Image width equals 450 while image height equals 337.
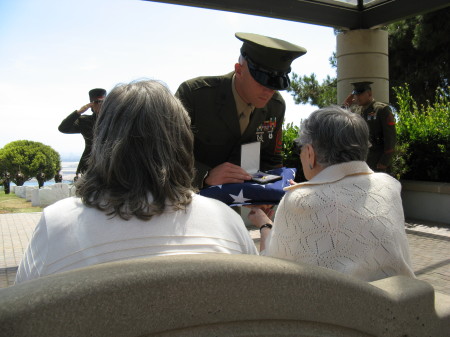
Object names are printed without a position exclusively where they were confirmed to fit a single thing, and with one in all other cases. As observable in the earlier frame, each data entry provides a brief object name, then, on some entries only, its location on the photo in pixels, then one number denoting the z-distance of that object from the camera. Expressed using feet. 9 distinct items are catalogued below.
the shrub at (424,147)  24.94
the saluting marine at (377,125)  21.76
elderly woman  5.91
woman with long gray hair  4.04
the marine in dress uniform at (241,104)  8.80
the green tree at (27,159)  121.90
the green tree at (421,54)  52.08
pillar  25.30
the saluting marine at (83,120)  18.29
